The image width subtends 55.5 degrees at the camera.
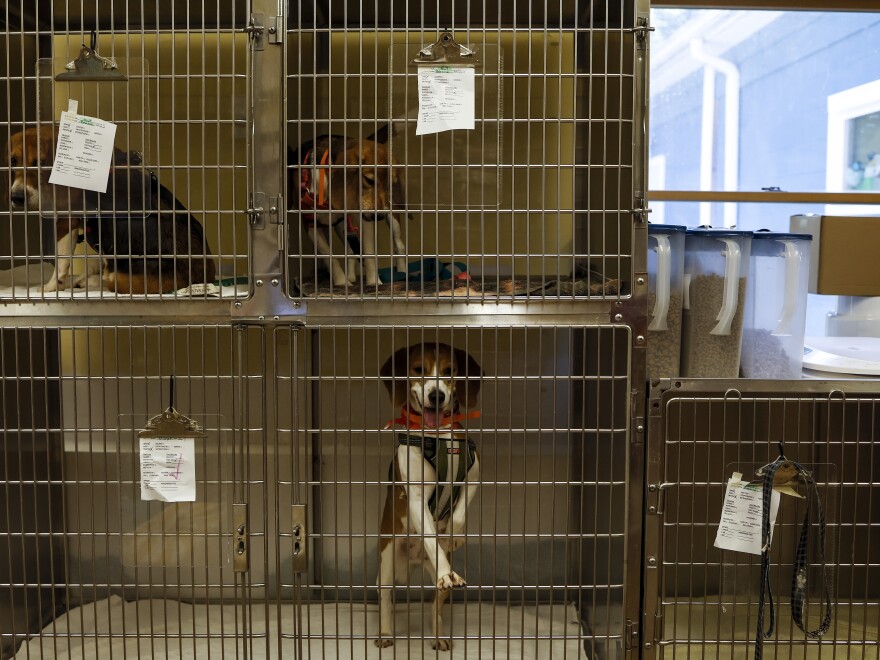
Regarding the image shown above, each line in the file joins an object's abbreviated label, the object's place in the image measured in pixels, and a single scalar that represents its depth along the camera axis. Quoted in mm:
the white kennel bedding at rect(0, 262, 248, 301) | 1484
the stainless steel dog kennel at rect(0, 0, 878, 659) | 1465
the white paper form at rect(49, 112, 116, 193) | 1459
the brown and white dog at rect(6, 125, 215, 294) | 1477
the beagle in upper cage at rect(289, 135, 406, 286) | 1459
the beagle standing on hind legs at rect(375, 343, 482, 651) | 1557
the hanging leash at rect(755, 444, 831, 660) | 1479
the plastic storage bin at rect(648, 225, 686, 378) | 1562
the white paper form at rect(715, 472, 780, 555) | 1514
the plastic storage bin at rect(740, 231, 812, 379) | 1582
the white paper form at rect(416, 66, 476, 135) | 1439
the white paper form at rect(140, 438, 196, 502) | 1521
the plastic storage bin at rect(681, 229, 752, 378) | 1577
